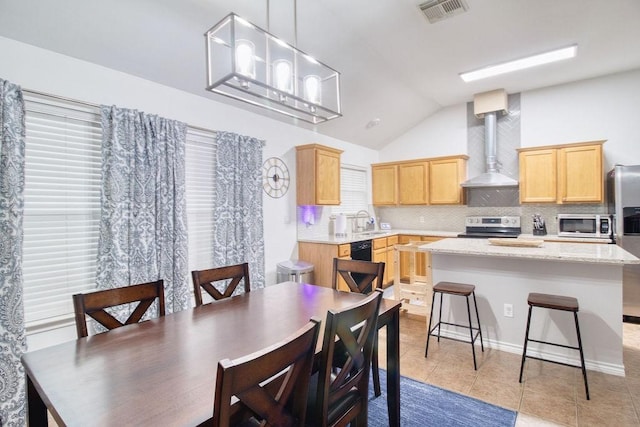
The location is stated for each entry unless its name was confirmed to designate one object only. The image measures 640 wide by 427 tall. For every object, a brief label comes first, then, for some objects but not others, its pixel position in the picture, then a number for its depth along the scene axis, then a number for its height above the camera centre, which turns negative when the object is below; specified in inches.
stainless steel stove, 200.1 -12.5
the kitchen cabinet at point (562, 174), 170.7 +18.6
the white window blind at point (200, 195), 132.7 +8.0
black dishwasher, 183.2 -24.5
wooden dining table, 38.7 -23.9
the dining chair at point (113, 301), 65.0 -19.4
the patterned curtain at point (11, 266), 80.4 -12.7
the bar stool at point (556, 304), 90.8 -29.3
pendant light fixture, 63.5 +32.0
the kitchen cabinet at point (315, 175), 175.2 +20.6
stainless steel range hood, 198.8 +49.6
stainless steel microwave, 164.4 -10.6
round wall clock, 163.6 +18.7
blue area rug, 80.4 -54.5
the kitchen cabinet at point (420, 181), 216.5 +20.5
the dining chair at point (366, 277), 92.7 -20.0
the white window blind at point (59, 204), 92.2 +3.7
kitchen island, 101.0 -29.1
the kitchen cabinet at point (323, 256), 169.9 -25.1
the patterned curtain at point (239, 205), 138.0 +3.5
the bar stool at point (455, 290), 111.5 -29.6
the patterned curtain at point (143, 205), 102.0 +3.3
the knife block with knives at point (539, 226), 191.8 -11.9
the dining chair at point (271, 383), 32.7 -20.6
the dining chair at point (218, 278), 85.3 -18.9
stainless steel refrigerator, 145.7 -9.2
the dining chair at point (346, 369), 49.0 -28.0
